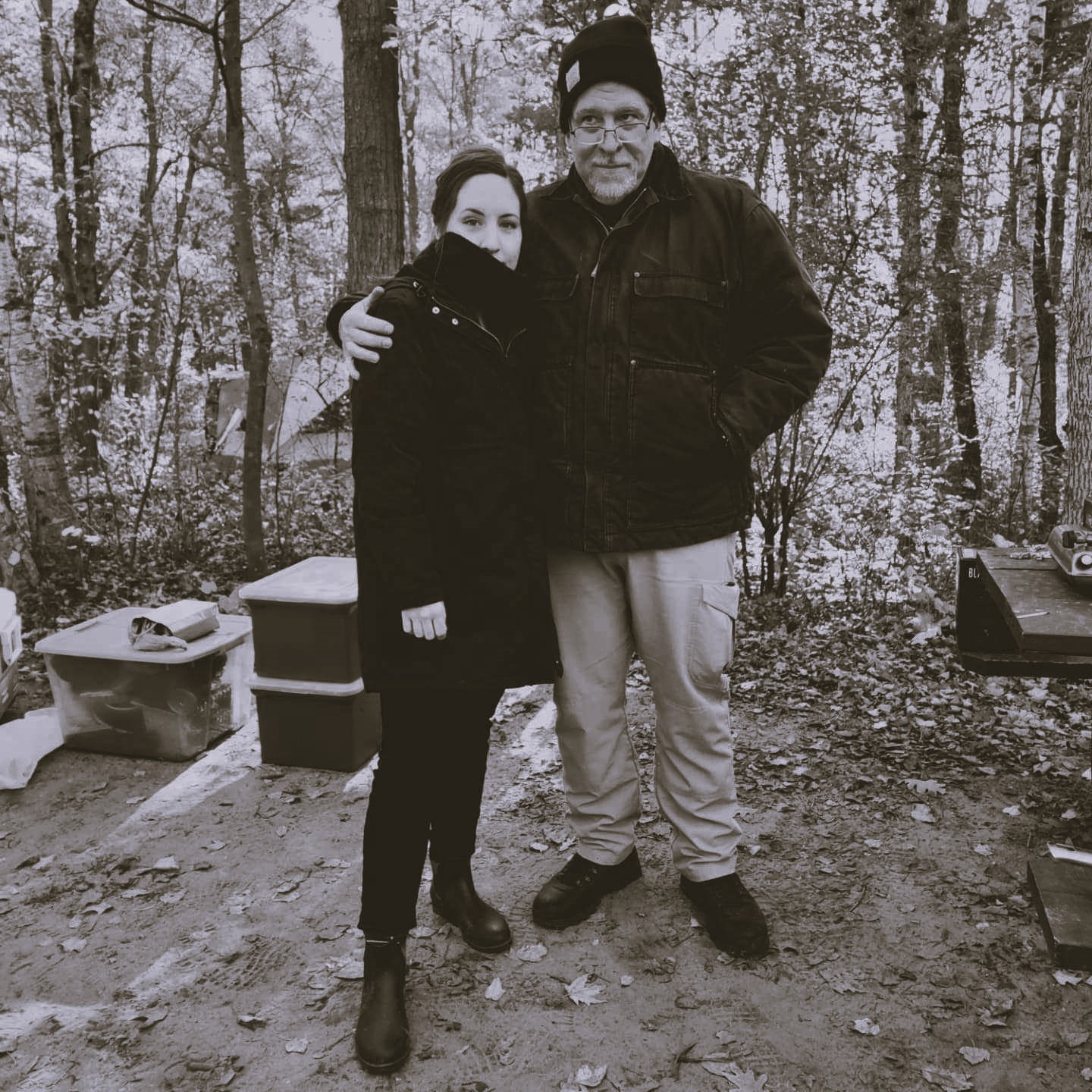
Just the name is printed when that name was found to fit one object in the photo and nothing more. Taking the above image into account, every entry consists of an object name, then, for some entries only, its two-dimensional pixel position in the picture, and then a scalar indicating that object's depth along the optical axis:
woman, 2.32
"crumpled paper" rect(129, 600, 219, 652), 4.33
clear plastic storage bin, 4.34
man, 2.64
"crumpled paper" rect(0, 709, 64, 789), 4.28
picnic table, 2.48
